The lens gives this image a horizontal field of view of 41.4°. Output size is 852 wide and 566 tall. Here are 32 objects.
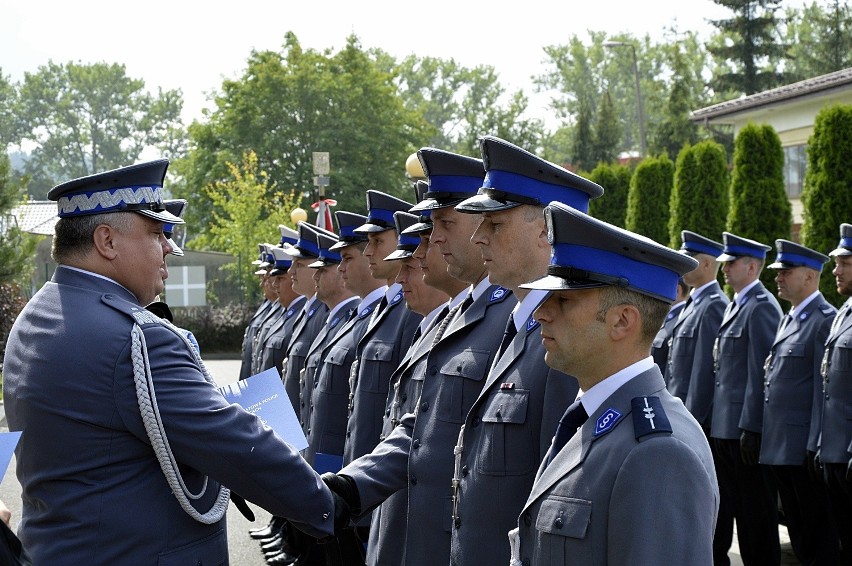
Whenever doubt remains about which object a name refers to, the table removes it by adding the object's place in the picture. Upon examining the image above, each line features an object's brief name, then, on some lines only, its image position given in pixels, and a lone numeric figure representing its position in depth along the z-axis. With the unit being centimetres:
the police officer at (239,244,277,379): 1329
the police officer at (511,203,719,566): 260
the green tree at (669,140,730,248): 1864
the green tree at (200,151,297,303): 3550
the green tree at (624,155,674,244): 2150
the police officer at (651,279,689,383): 998
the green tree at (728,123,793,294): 1617
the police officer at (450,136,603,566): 369
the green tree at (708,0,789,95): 5478
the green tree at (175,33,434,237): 4941
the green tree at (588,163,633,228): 2512
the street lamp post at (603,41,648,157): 3762
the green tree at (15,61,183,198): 9638
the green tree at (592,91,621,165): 5628
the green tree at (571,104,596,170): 5628
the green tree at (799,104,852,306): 1353
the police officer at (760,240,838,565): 785
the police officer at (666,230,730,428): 920
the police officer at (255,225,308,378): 1045
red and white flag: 1953
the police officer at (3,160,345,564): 330
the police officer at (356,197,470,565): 473
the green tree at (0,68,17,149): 9506
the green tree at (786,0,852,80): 5456
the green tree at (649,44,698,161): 5112
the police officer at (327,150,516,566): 421
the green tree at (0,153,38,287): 2145
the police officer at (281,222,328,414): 903
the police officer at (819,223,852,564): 726
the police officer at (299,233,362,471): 704
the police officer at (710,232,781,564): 834
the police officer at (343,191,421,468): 603
